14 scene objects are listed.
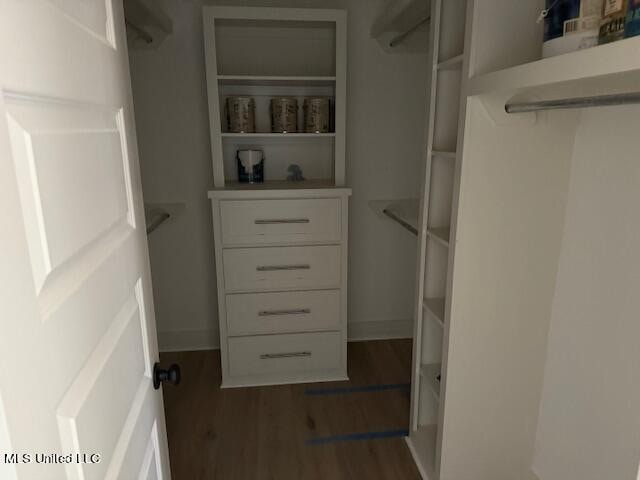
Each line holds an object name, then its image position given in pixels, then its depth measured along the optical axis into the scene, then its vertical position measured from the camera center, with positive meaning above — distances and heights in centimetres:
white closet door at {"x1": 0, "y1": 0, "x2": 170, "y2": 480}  45 -14
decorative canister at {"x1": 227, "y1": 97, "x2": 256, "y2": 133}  224 +11
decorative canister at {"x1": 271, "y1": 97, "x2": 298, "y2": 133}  229 +11
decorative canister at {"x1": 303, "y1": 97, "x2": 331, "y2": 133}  228 +11
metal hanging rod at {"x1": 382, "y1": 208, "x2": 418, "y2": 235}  192 -40
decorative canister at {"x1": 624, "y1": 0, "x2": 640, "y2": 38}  75 +19
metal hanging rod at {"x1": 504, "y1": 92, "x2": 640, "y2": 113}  88 +7
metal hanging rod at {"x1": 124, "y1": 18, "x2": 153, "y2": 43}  196 +48
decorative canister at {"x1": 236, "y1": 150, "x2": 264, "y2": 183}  233 -15
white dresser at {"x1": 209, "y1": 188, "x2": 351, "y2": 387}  217 -74
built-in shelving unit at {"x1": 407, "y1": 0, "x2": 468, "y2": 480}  152 -34
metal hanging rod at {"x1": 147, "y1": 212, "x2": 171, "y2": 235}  193 -38
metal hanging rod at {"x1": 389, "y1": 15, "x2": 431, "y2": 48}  194 +48
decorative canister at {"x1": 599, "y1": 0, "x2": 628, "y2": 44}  81 +21
